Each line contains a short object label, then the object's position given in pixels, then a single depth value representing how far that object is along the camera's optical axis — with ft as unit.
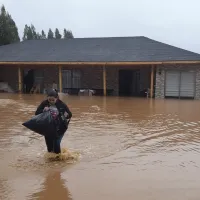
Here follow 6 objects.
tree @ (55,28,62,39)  169.36
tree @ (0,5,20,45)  102.58
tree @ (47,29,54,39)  171.94
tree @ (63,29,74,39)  173.17
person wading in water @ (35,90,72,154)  18.25
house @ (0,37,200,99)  65.00
